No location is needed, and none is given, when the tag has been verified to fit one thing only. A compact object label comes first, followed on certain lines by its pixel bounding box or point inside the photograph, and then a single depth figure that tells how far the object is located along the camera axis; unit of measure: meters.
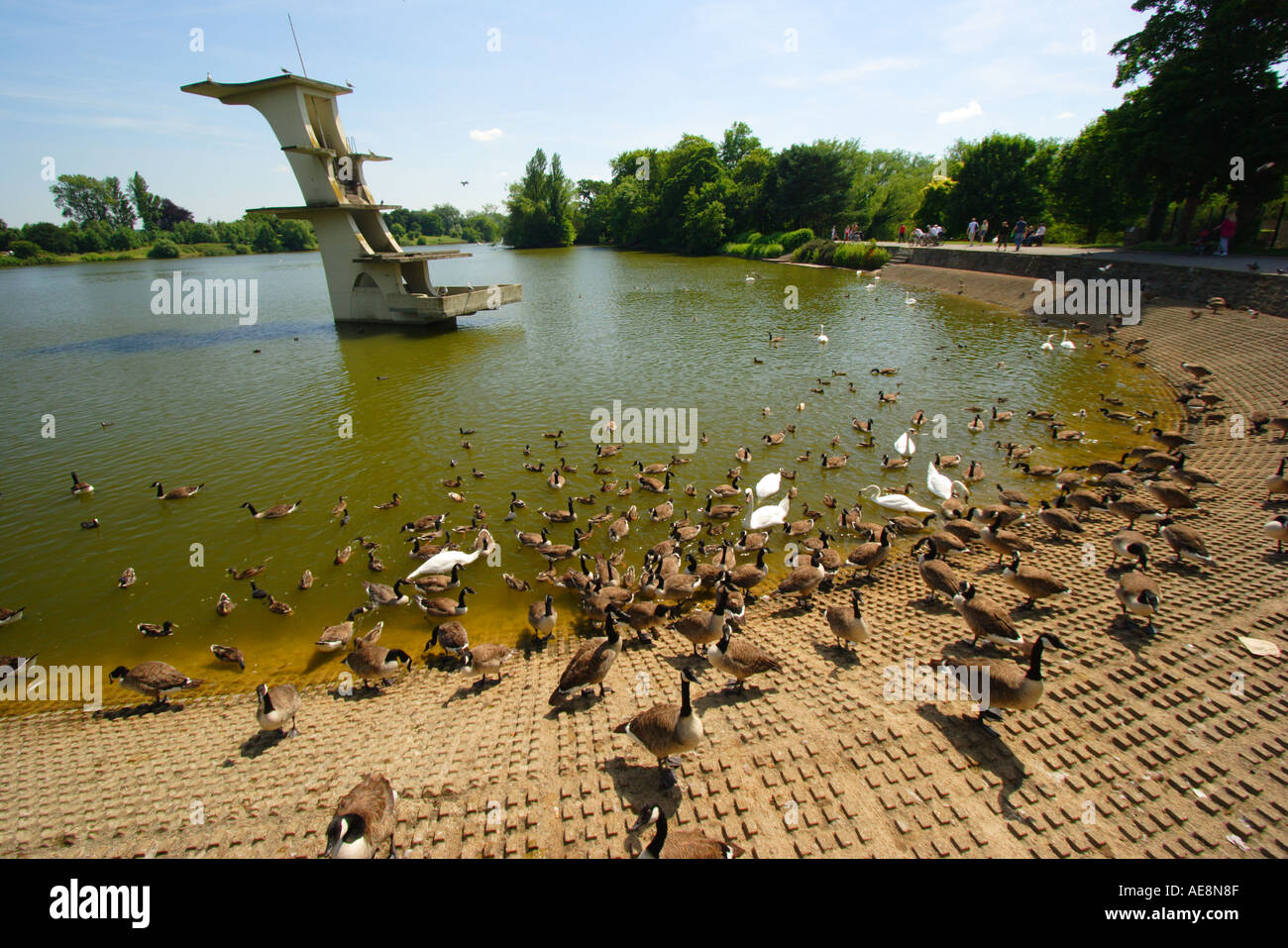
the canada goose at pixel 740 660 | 8.92
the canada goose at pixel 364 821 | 6.28
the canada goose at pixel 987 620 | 9.41
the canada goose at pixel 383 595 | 12.92
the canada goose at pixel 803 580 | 12.01
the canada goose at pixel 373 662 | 10.45
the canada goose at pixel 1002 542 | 12.83
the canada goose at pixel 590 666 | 9.14
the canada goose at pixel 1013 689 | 7.85
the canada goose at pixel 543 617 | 11.43
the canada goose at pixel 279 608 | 12.88
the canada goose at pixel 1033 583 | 10.77
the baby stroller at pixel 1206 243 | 36.25
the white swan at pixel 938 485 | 16.80
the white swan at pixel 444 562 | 13.74
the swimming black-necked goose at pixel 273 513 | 17.02
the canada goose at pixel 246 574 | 14.09
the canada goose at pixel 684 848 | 5.89
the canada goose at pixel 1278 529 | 11.78
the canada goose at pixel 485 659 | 10.36
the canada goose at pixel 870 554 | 12.61
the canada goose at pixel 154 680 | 10.39
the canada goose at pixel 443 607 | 12.50
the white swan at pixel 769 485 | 17.00
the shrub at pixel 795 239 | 86.12
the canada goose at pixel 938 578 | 11.12
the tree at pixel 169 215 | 154.38
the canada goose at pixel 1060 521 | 13.64
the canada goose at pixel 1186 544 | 11.55
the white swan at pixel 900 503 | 15.72
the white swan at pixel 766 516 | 15.19
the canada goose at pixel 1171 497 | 13.52
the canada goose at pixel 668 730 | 7.16
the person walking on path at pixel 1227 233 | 34.12
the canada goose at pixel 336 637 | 11.57
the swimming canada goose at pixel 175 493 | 18.44
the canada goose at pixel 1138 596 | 9.66
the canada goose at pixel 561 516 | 16.25
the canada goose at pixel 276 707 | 8.96
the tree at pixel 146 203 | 146.12
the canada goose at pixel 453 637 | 11.16
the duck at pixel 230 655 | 11.54
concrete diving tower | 38.03
